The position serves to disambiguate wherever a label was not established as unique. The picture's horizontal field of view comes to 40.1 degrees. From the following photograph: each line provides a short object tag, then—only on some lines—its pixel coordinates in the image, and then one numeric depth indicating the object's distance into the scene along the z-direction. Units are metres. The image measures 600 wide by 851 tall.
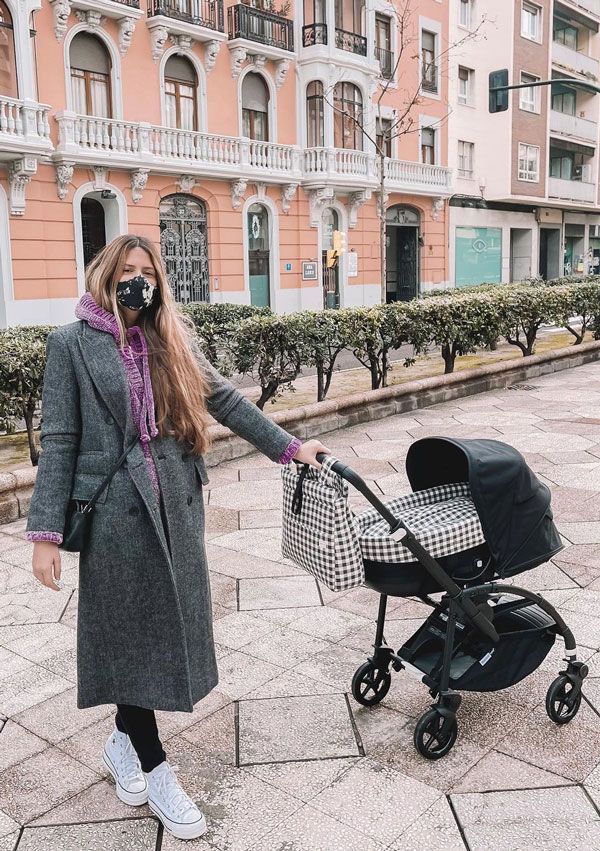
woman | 2.65
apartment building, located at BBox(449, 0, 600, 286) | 33.25
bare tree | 28.52
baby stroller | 3.03
